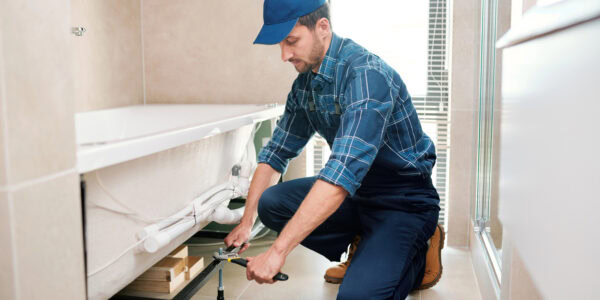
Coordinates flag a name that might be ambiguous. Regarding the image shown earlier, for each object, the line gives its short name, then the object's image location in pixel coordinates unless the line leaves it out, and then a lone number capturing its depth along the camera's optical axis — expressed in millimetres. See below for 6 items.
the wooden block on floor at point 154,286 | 1823
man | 1374
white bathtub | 1243
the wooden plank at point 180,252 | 1911
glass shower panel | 1925
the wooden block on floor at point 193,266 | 1982
